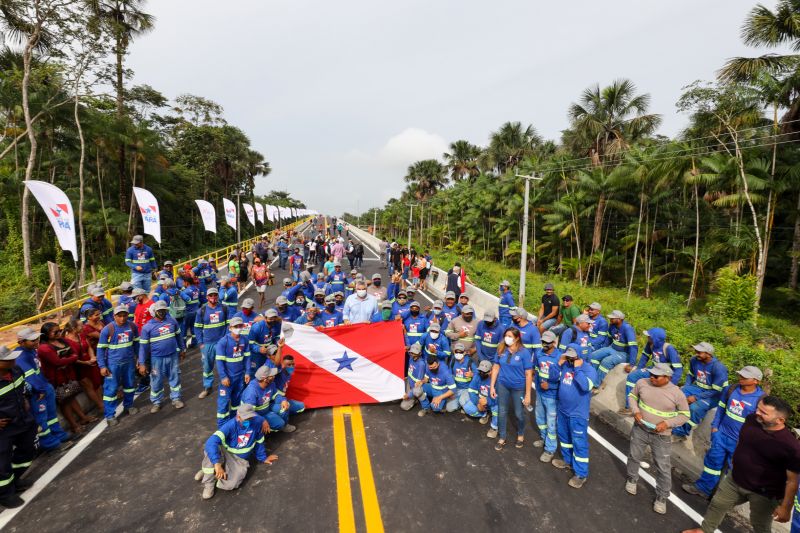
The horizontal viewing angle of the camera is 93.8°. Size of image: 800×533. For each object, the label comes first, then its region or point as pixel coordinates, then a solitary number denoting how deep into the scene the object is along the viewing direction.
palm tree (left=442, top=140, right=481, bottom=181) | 55.00
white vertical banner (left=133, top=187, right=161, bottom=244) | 13.25
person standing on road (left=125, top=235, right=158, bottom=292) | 11.30
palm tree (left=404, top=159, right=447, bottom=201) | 61.31
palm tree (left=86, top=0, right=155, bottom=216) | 23.09
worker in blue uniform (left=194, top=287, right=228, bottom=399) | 7.35
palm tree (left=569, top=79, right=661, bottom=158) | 23.80
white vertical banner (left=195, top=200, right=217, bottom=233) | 18.23
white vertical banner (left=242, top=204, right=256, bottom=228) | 32.74
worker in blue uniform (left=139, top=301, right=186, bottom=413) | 6.53
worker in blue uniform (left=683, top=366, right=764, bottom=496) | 4.55
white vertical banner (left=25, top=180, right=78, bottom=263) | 8.80
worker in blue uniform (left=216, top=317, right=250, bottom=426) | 5.88
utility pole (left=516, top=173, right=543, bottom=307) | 16.76
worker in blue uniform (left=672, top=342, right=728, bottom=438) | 5.50
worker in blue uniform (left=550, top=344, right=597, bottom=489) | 4.96
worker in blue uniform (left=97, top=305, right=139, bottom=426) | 6.17
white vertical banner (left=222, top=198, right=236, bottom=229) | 21.38
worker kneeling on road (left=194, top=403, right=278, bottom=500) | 4.54
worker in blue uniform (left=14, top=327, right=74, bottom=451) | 5.12
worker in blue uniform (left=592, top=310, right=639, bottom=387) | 7.44
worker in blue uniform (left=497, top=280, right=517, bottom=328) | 9.94
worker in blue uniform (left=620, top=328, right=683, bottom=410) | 6.21
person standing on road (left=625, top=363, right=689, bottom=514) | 4.54
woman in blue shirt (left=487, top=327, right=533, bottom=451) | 5.72
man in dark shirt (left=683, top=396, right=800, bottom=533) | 3.69
